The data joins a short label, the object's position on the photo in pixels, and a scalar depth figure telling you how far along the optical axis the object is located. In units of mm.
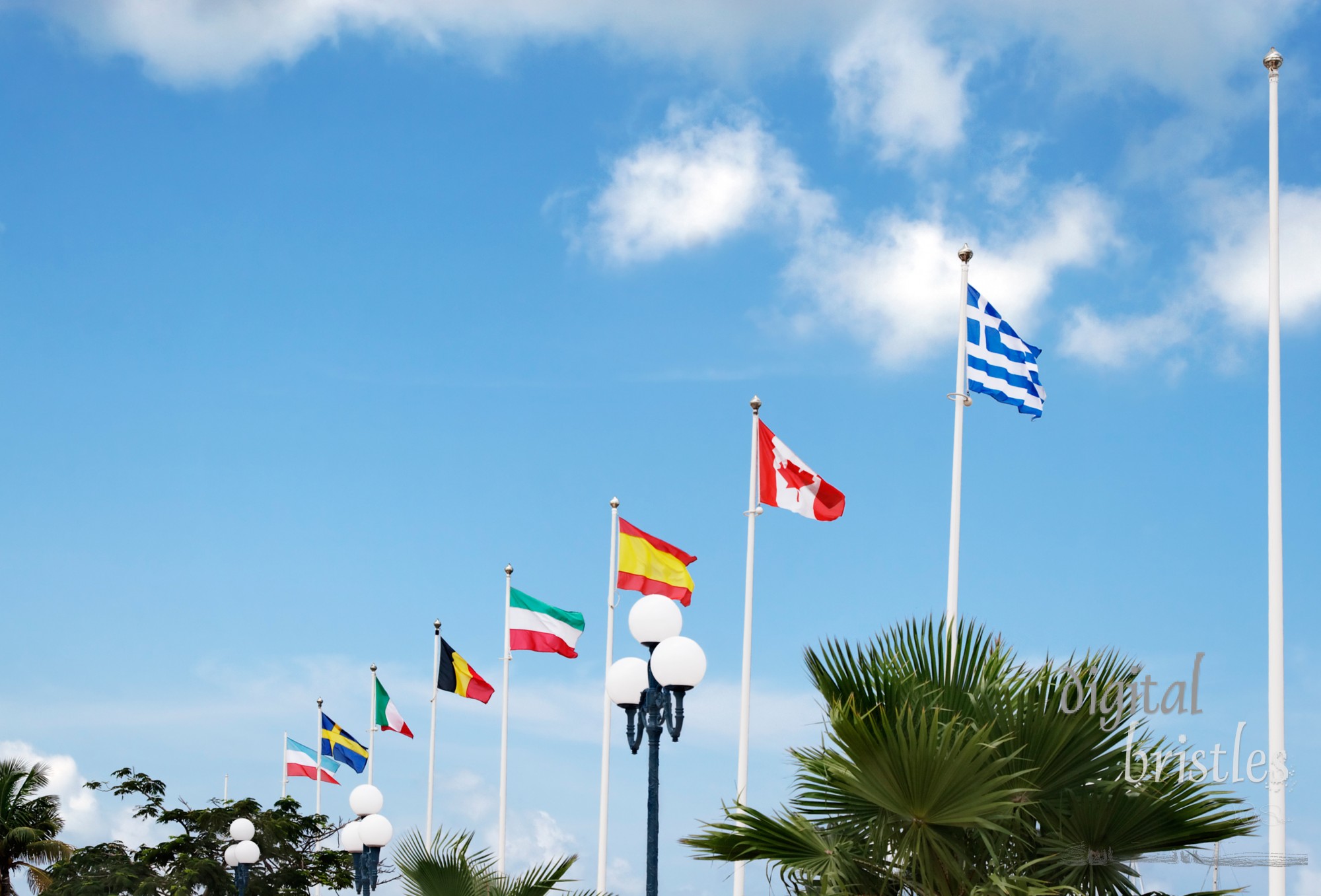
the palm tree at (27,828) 40219
